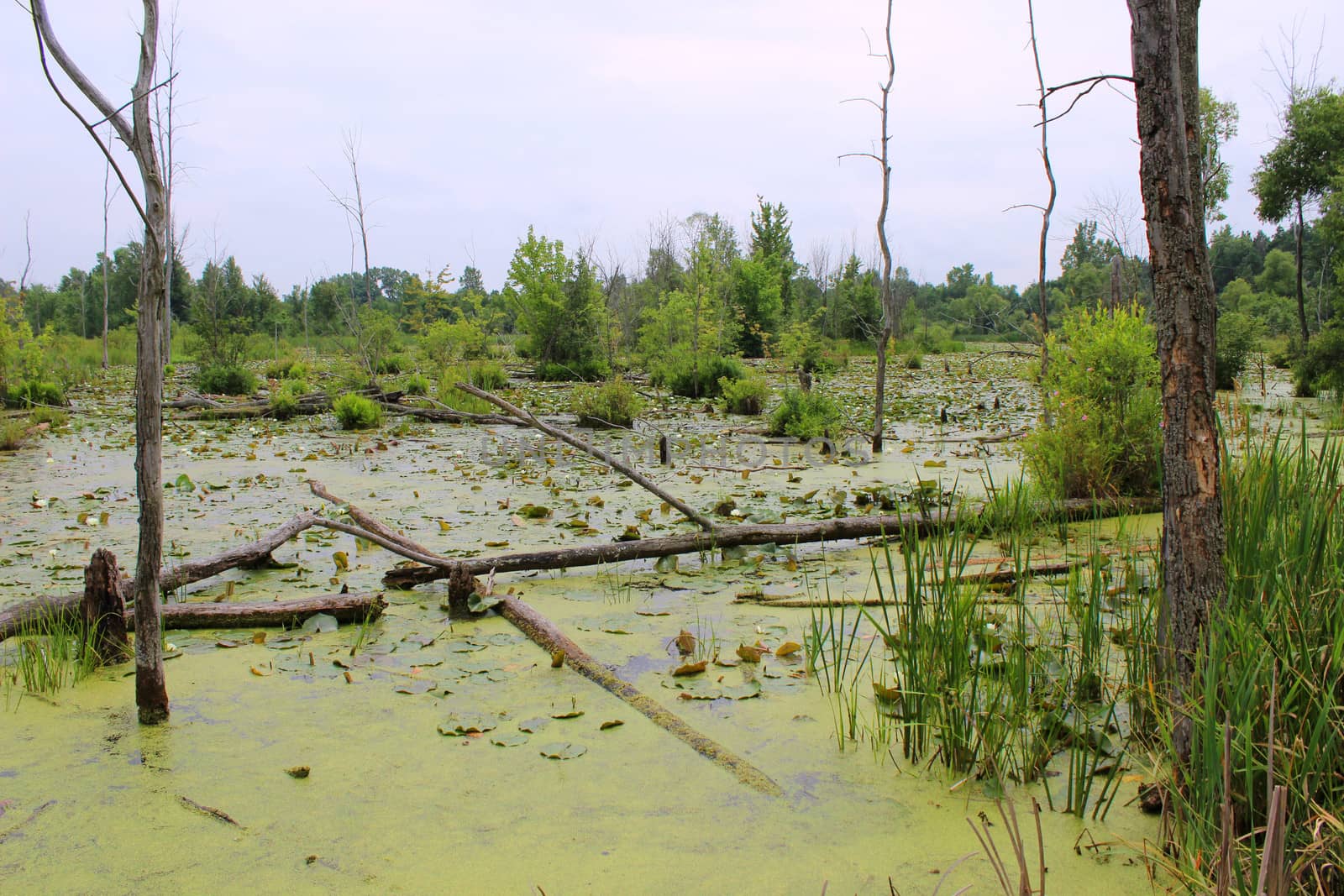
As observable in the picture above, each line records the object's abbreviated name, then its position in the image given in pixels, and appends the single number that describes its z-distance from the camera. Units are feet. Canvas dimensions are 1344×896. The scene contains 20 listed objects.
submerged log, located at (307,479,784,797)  7.86
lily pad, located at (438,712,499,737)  8.76
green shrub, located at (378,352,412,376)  65.00
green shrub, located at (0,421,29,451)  31.89
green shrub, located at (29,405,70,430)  38.86
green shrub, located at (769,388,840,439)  32.30
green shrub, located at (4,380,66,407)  45.88
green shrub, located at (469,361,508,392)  53.98
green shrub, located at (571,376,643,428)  40.11
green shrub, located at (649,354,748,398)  55.31
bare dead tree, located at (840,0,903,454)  28.43
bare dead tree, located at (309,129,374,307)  60.70
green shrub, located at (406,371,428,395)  50.21
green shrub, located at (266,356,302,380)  71.88
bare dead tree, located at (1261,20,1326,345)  57.16
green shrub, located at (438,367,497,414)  44.87
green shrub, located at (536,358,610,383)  67.56
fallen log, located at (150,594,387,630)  12.01
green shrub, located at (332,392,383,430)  40.88
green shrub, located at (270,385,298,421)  45.29
